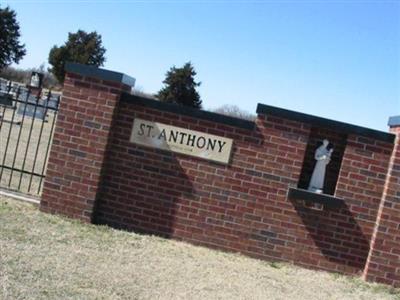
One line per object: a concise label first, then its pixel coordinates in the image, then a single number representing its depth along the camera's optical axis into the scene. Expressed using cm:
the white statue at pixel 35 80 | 3775
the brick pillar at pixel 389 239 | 688
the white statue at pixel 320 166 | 709
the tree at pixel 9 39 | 6234
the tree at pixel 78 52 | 5834
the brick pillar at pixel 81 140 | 716
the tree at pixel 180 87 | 5406
